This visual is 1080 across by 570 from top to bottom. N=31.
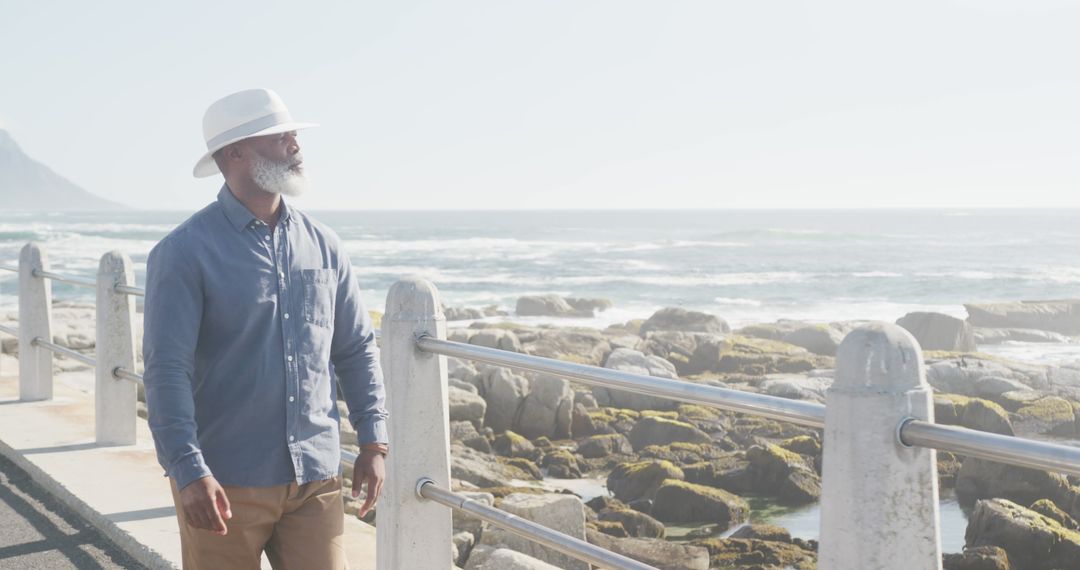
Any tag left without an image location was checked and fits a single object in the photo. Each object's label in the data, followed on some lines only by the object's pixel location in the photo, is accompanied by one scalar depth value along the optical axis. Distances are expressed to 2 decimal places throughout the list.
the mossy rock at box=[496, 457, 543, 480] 13.17
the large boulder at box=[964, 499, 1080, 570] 9.42
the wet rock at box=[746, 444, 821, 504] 12.34
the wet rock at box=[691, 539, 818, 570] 9.35
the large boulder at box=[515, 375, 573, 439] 15.59
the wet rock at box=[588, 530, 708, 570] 8.82
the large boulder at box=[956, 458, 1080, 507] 12.03
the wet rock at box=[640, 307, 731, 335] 28.70
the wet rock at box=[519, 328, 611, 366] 22.81
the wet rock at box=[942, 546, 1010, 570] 9.17
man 2.78
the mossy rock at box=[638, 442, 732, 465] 14.29
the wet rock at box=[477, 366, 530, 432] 15.61
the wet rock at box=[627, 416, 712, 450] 15.05
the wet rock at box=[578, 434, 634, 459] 14.50
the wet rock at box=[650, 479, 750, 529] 11.02
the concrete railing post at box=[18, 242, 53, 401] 7.68
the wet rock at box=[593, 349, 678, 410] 17.69
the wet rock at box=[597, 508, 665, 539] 10.34
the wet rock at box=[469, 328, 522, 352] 20.94
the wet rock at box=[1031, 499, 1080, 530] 11.08
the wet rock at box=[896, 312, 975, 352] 26.69
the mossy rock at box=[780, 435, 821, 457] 14.30
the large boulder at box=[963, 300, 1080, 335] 34.41
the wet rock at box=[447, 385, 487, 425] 14.59
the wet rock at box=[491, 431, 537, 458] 14.10
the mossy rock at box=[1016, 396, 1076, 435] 17.56
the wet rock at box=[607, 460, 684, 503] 11.91
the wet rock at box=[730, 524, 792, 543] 10.11
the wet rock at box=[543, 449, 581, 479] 13.44
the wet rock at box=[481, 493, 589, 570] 7.41
